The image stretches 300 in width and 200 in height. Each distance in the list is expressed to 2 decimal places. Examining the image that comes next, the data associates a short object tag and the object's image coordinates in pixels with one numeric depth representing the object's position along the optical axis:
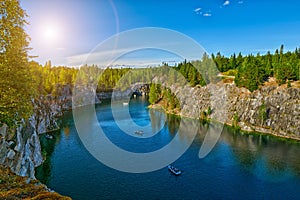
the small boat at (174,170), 45.21
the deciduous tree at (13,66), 17.56
